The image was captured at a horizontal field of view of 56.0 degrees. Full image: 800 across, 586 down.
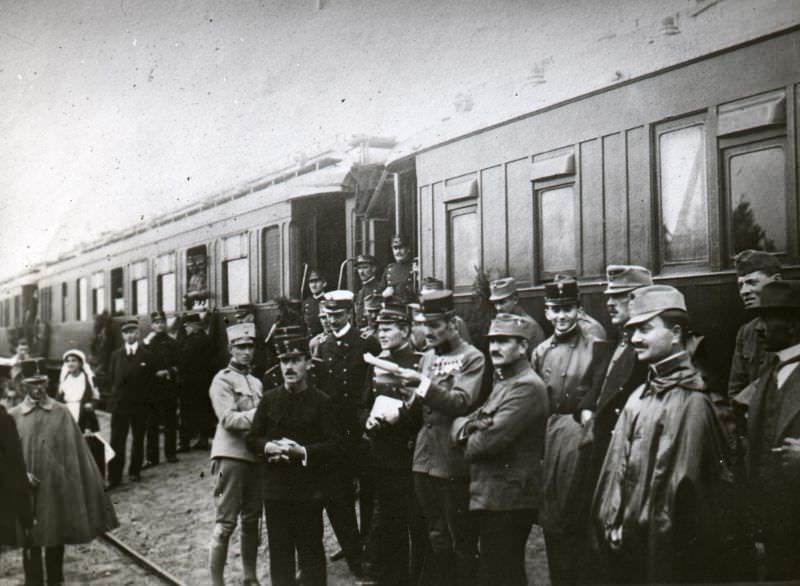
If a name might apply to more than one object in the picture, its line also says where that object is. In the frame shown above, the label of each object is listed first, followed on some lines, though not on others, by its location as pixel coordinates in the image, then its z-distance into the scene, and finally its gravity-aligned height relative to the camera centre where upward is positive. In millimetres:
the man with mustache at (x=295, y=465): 4039 -798
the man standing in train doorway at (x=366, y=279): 6410 +321
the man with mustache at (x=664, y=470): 2557 -555
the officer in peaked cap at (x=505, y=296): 4578 +109
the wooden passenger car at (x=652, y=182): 3402 +712
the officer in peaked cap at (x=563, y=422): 3701 -555
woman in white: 7316 -725
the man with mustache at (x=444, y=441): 3637 -631
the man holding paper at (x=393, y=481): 4078 -918
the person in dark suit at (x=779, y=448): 2752 -510
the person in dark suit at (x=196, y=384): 8227 -720
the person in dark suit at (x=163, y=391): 7929 -780
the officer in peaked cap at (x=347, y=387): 4559 -457
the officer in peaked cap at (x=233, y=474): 4410 -931
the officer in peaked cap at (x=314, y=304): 6953 +126
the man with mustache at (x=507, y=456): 3311 -637
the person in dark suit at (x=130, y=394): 7625 -779
